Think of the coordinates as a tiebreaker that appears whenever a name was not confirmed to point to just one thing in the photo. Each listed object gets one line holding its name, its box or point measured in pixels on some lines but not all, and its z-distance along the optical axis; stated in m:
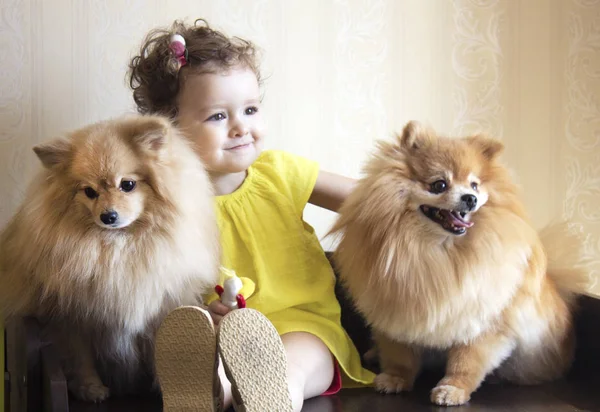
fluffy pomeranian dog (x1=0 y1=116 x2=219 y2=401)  1.37
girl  1.65
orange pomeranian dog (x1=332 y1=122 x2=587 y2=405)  1.45
